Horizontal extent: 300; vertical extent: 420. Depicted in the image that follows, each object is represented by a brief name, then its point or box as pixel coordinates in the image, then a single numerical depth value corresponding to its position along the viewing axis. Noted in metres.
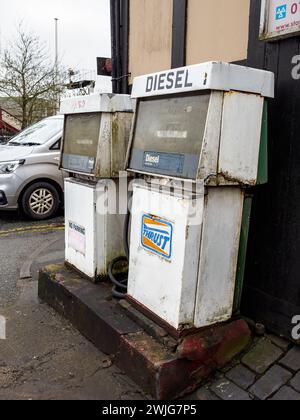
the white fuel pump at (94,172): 3.35
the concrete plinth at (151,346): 2.56
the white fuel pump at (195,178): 2.43
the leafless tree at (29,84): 17.78
